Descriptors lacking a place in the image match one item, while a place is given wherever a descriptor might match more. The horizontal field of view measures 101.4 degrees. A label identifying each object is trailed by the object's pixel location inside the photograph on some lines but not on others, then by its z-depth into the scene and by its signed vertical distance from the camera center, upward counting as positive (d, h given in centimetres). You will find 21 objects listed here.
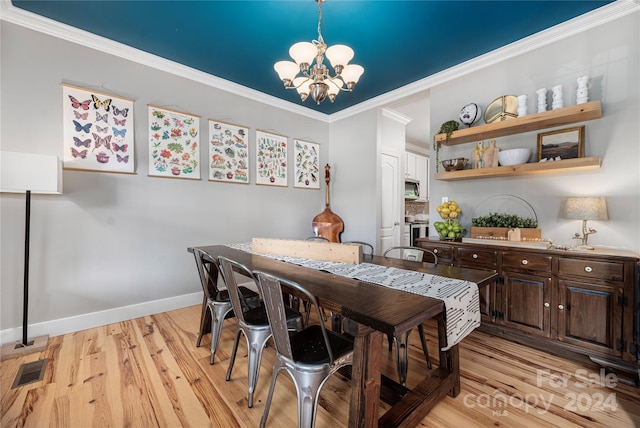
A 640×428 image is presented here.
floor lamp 195 +25
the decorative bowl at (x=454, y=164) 282 +55
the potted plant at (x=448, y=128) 283 +95
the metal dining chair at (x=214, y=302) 196 -68
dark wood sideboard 176 -66
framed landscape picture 222 +62
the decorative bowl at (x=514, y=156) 243 +55
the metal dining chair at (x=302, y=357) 118 -69
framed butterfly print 240 +80
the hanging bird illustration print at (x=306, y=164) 412 +82
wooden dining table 100 -40
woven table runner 117 -37
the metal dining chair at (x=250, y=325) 153 -67
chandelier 165 +100
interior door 416 +20
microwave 544 +55
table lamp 198 +3
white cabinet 544 +96
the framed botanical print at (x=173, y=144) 284 +80
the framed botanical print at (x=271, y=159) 368 +81
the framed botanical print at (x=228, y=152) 326 +80
